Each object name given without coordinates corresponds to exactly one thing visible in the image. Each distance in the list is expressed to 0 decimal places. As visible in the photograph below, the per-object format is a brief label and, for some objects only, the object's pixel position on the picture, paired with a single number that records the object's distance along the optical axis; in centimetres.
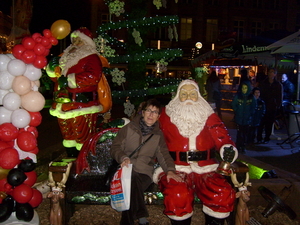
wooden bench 319
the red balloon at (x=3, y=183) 291
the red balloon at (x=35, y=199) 302
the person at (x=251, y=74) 1798
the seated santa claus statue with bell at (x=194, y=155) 290
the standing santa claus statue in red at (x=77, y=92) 356
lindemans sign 990
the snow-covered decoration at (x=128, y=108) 553
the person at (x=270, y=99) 784
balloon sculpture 283
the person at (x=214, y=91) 1208
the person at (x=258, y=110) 725
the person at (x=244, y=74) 1078
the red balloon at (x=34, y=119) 305
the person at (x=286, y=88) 962
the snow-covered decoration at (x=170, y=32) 538
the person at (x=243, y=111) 679
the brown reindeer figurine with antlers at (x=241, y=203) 319
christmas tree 508
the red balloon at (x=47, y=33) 301
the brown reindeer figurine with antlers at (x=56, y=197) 315
